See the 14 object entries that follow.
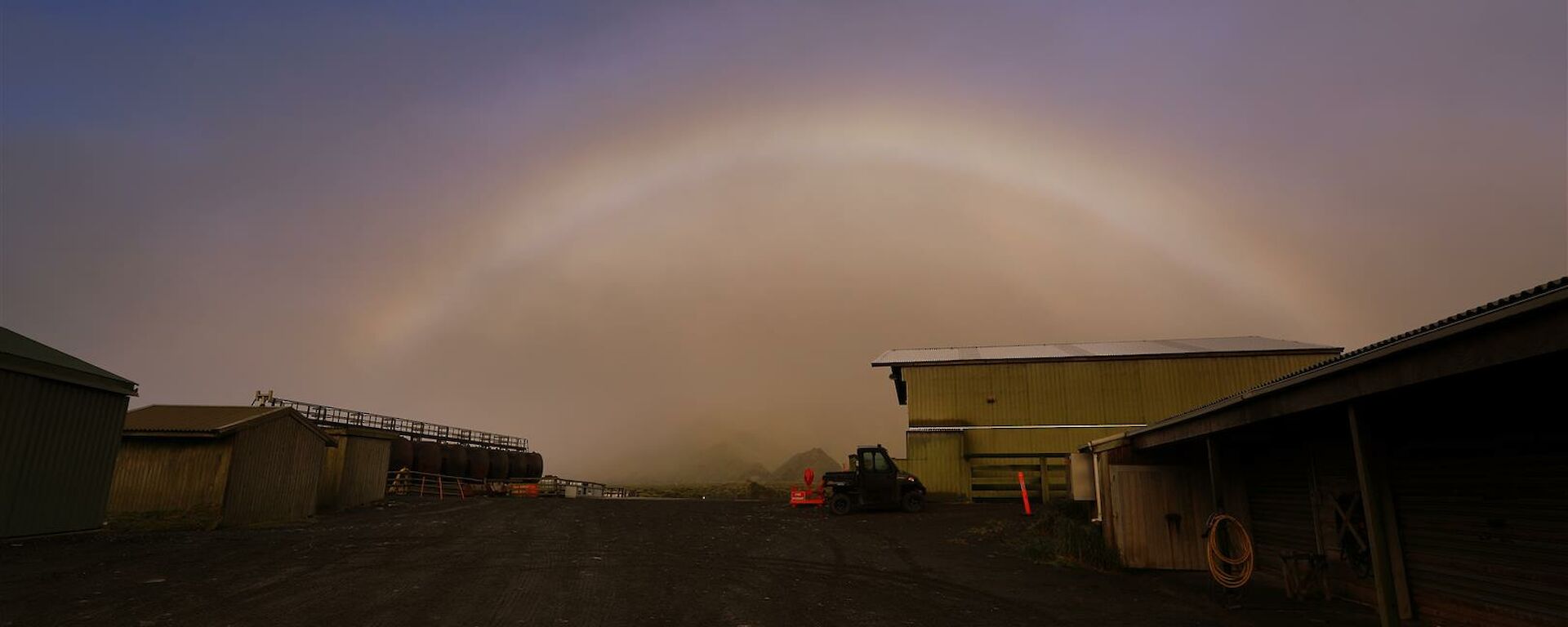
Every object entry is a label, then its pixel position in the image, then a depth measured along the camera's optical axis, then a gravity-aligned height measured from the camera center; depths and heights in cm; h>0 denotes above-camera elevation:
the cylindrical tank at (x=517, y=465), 4966 -12
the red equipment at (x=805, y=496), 2845 -106
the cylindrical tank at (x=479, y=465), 4456 -10
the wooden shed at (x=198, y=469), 2117 -35
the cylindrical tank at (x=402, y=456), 3700 +31
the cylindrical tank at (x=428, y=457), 3894 +25
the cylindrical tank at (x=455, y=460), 4199 +15
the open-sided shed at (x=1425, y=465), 641 +20
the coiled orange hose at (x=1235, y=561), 1134 -133
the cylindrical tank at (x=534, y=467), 5231 -21
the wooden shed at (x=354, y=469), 2858 -36
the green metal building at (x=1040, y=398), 3086 +324
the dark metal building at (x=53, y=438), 1609 +42
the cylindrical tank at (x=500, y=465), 4710 -13
